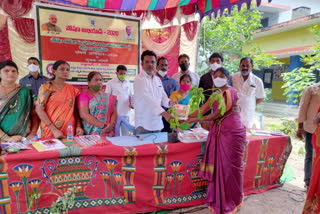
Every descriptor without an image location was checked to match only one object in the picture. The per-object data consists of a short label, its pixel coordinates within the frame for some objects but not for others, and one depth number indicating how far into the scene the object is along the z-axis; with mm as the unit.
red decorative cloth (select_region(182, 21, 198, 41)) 5367
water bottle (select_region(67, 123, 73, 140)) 2585
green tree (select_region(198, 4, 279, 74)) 7090
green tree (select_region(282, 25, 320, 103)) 5559
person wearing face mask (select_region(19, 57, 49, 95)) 3833
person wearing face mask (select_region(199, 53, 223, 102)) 3728
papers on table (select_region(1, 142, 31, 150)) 2162
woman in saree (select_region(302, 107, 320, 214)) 2074
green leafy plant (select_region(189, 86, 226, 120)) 2510
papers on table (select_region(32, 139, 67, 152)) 2213
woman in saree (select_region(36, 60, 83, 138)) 2678
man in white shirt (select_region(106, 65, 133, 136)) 4324
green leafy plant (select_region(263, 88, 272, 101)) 12053
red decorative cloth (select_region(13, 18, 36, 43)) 4043
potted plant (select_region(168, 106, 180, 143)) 2578
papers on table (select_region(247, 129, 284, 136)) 3349
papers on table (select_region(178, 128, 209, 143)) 2762
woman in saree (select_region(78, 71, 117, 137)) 2871
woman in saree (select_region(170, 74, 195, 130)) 3455
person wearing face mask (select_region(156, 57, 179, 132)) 3887
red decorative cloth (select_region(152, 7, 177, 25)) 5102
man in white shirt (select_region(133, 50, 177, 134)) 3099
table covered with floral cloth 2068
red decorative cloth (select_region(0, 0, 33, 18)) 3914
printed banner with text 4246
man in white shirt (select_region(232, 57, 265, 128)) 3816
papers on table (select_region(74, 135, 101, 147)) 2429
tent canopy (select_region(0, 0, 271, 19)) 3965
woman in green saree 2465
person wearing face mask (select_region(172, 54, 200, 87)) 4082
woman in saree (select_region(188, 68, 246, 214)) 2508
